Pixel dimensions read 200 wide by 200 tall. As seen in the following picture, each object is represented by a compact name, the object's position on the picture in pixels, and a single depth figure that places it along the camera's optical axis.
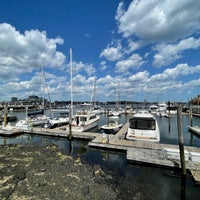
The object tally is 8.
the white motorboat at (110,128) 23.09
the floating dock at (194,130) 22.25
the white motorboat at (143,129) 14.58
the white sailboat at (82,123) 21.27
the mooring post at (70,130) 18.97
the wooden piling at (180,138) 9.53
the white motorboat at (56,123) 27.38
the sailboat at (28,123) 23.15
